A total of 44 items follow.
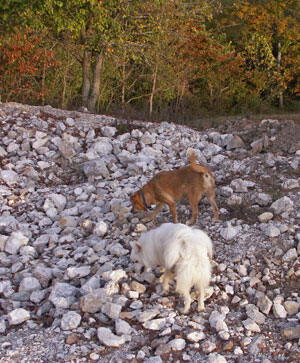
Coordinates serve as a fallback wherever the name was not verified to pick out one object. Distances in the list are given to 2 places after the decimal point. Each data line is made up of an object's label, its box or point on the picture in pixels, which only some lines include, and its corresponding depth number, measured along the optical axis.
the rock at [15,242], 6.88
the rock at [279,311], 5.11
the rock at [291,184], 7.73
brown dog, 6.95
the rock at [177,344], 4.57
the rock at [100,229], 7.01
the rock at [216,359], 4.36
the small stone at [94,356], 4.44
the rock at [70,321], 4.84
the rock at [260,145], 9.81
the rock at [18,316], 5.03
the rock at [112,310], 5.00
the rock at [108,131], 11.40
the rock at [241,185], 7.82
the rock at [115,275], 5.63
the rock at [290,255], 5.96
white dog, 4.86
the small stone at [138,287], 5.48
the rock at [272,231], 6.37
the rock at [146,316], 4.95
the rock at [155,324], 4.86
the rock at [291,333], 4.75
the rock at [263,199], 7.33
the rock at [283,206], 6.95
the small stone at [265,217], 6.80
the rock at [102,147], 10.51
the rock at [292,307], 5.17
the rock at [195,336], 4.68
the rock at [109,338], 4.61
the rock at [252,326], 4.88
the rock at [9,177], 9.38
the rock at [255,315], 5.04
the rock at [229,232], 6.49
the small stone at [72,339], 4.64
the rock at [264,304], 5.18
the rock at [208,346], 4.57
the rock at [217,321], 4.83
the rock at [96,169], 9.37
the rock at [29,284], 5.74
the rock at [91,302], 5.11
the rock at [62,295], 5.26
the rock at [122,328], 4.78
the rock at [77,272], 5.92
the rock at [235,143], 10.36
